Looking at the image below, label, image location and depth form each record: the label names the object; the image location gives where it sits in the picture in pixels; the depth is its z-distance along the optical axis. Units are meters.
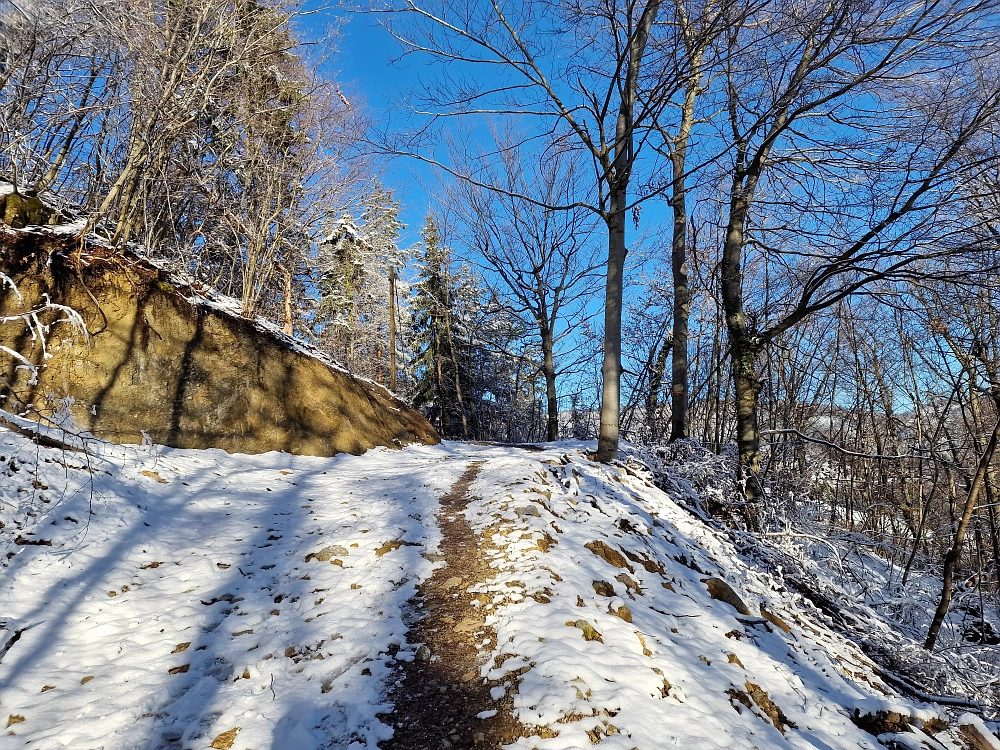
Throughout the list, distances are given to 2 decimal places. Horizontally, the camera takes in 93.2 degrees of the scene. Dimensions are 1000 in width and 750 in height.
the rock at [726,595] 4.75
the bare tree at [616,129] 6.48
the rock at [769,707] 3.08
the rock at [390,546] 4.75
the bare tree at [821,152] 5.21
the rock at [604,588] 3.96
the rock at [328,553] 4.69
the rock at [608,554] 4.62
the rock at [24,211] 7.11
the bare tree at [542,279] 17.05
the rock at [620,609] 3.68
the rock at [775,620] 4.58
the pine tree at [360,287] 23.88
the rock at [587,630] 3.27
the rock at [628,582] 4.23
